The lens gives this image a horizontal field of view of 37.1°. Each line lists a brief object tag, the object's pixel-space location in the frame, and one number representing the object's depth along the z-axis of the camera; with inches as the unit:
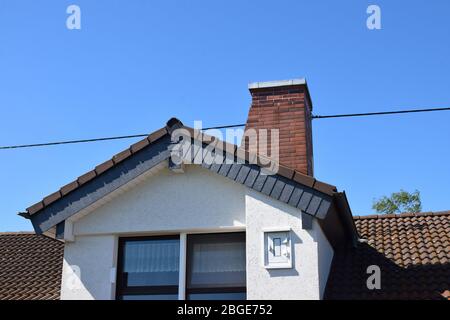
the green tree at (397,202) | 1391.5
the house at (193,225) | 368.5
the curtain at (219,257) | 390.3
